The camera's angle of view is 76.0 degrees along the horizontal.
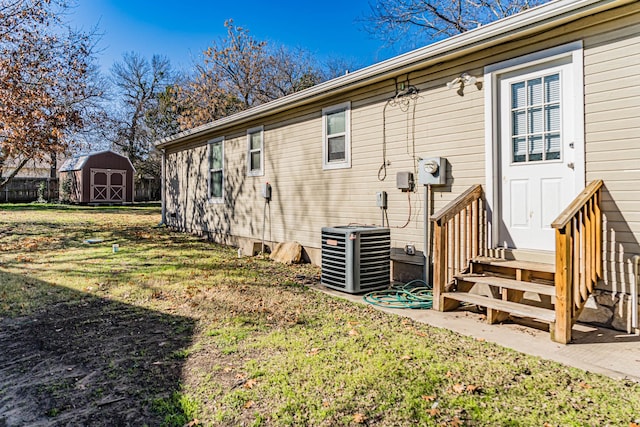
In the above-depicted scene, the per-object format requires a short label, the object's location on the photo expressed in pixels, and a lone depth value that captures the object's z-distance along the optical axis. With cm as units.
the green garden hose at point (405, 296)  466
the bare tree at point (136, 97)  2873
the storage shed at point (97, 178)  2517
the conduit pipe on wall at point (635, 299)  356
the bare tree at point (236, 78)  2073
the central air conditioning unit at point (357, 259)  527
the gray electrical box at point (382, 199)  599
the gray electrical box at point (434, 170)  515
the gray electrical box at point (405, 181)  560
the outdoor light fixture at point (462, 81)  493
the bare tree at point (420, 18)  1371
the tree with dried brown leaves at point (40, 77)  938
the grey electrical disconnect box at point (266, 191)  832
